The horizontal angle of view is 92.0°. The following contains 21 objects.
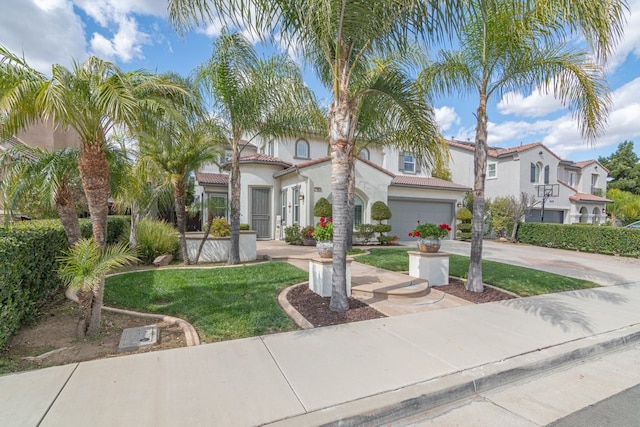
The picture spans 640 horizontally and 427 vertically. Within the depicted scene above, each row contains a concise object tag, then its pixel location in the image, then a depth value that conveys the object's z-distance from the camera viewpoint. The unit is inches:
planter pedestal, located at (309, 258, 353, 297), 248.1
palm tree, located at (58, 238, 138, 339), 159.0
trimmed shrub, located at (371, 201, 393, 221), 636.1
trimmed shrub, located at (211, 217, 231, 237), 431.8
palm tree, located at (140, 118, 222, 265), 342.7
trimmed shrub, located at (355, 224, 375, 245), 623.5
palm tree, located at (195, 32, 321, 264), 340.5
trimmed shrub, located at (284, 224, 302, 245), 590.6
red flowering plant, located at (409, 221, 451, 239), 303.9
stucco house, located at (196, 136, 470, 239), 605.0
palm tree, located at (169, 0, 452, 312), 183.3
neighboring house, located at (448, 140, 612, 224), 931.3
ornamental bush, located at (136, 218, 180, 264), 393.1
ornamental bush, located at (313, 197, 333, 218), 565.0
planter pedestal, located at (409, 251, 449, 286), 302.2
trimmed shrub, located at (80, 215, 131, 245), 391.1
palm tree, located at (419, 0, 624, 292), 244.5
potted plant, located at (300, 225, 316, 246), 573.2
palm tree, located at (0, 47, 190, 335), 153.3
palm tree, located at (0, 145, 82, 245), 204.7
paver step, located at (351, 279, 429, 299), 254.2
